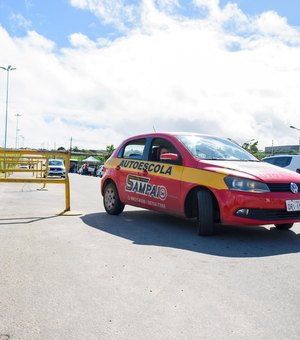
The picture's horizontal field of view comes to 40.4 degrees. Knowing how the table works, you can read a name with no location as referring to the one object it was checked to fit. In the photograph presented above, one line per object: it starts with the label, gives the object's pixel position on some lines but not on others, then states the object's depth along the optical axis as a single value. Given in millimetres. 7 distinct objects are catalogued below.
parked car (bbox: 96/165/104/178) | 42575
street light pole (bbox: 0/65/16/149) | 55309
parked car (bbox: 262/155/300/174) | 14281
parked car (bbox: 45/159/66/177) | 30156
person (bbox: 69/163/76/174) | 56688
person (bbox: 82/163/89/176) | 50812
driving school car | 5527
